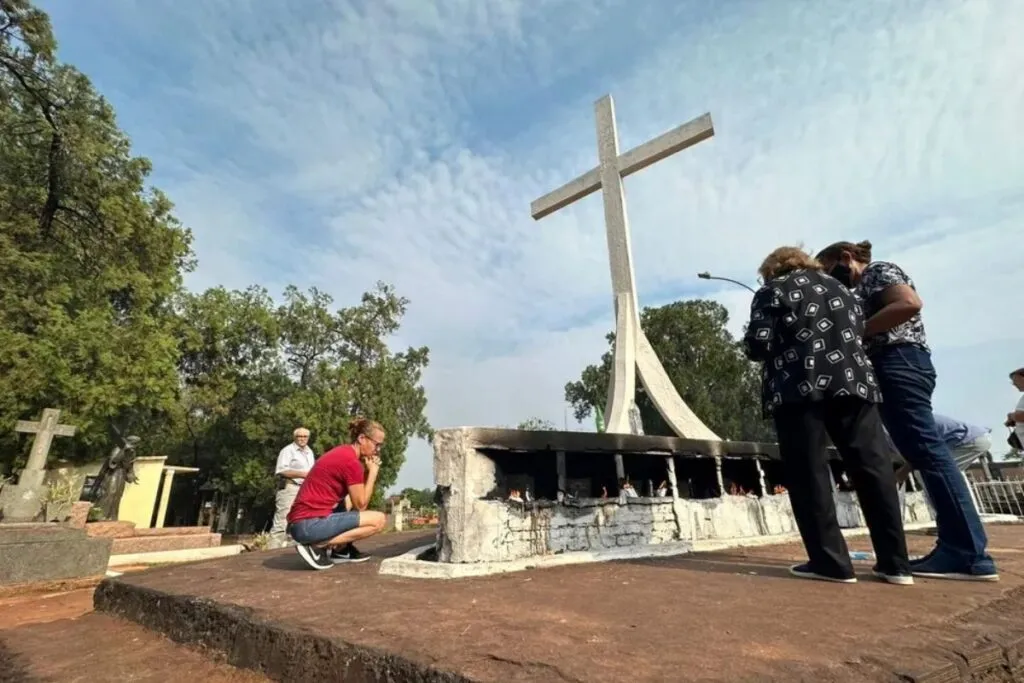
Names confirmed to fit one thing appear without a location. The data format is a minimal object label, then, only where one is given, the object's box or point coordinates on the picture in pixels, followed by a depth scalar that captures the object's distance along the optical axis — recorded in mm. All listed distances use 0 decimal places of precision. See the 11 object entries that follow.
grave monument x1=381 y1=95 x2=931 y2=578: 3209
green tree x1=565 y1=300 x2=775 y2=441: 28625
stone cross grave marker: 8523
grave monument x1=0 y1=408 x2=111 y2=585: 5867
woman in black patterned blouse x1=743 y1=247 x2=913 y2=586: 2451
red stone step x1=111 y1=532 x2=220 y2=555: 10102
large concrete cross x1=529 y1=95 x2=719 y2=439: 6352
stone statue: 15172
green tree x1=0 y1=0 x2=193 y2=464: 12867
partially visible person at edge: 4602
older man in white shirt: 6719
